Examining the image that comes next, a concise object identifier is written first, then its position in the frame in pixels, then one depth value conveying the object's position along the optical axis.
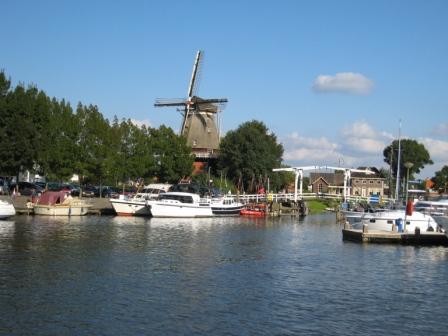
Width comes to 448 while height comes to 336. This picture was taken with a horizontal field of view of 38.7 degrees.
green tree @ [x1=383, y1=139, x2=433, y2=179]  184.00
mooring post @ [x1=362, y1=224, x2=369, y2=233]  50.22
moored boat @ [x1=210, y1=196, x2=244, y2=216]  77.38
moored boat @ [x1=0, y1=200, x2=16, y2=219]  56.22
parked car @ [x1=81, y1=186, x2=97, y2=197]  85.38
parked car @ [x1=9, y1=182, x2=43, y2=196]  75.10
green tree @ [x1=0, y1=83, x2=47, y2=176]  70.12
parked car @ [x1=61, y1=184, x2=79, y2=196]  85.00
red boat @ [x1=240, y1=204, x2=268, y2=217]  84.94
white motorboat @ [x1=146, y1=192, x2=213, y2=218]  71.19
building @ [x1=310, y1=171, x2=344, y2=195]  168.38
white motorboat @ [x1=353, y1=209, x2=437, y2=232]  50.91
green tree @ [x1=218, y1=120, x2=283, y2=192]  106.19
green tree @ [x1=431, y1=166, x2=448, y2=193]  187.62
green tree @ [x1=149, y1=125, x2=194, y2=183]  90.50
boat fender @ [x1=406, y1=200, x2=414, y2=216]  50.18
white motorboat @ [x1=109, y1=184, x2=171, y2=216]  71.69
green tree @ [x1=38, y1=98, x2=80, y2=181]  75.44
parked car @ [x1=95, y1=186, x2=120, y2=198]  85.35
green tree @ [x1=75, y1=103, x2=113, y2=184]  78.50
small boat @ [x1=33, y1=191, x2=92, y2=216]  65.94
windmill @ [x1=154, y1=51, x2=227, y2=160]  110.31
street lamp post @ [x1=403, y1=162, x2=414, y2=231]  50.28
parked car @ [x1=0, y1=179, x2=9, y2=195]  76.01
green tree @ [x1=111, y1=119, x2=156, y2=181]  83.00
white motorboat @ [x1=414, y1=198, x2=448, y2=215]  54.23
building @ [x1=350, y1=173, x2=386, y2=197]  175.62
